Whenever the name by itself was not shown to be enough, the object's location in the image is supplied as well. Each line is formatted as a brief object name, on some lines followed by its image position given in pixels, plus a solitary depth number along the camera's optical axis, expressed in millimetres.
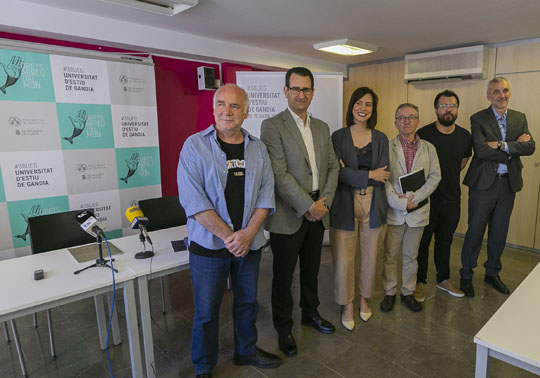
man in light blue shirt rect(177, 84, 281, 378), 1844
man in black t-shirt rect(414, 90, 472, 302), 2918
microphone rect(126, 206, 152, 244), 2100
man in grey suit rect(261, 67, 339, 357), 2189
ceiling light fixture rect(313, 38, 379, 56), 4074
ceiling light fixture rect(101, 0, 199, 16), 2637
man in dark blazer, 2920
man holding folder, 2678
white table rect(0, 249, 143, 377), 1612
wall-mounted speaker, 4250
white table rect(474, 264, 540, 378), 1182
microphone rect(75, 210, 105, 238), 1981
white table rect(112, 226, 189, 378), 1945
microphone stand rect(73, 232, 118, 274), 1982
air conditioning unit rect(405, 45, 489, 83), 4270
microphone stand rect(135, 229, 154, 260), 2123
